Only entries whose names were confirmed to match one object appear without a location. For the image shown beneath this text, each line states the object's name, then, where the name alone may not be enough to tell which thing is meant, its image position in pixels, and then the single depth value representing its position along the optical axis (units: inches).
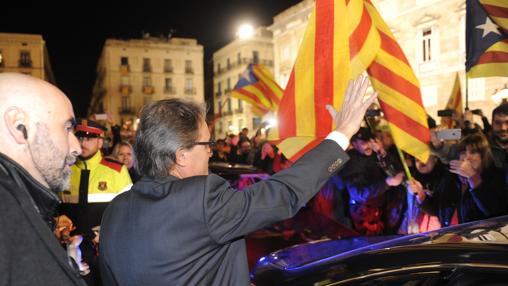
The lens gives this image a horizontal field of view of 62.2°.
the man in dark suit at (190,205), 62.1
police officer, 160.4
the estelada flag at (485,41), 185.6
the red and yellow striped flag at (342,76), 146.9
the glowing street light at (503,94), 273.8
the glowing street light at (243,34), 2001.2
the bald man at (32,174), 39.3
